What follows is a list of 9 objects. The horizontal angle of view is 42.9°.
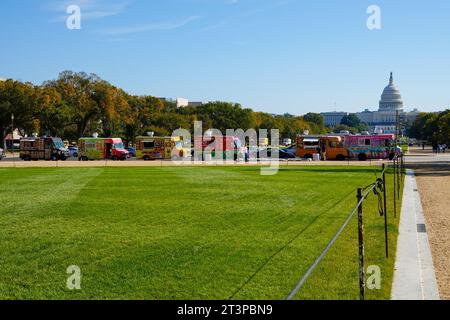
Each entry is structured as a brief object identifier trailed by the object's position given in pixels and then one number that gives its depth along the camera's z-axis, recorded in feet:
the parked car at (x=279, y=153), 226.38
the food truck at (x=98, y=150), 214.28
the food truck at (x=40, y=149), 221.66
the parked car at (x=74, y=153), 258.98
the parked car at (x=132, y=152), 262.02
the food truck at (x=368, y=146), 204.03
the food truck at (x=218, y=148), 217.15
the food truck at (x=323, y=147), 207.10
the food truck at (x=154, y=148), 216.54
